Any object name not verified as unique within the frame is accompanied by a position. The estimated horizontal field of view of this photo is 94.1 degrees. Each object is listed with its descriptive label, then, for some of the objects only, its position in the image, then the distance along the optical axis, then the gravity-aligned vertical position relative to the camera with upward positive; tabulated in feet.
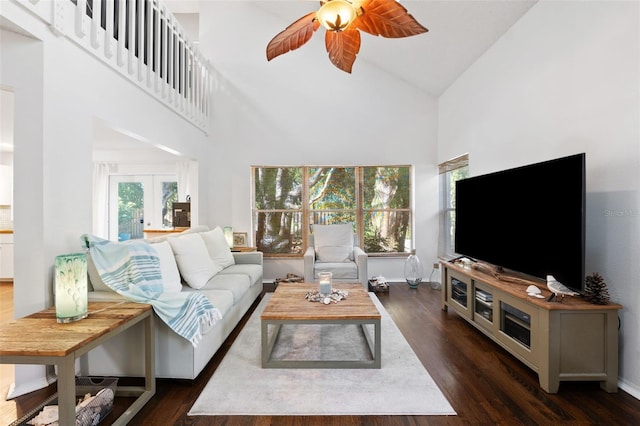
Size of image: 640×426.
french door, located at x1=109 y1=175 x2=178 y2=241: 20.31 +0.60
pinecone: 6.41 -1.70
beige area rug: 5.87 -3.87
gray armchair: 13.05 -2.05
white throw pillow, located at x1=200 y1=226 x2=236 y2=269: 11.98 -1.49
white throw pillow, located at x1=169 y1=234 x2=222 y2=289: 9.29 -1.57
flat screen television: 6.61 -0.17
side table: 4.34 -2.04
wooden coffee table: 7.28 -2.59
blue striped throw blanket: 6.56 -1.74
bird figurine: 6.76 -1.75
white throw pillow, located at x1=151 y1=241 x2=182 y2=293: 8.06 -1.60
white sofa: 6.72 -3.26
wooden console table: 6.31 -2.77
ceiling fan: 5.21 +3.56
